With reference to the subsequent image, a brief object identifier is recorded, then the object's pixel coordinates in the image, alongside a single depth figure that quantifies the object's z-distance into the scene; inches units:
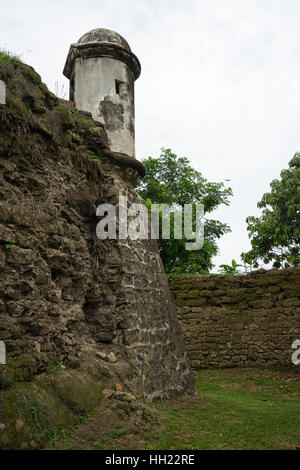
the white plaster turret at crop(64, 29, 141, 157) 316.8
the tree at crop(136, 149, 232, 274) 668.1
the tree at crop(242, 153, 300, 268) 491.5
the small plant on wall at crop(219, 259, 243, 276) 483.8
